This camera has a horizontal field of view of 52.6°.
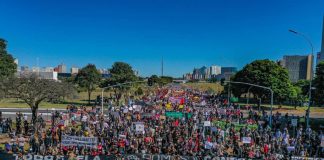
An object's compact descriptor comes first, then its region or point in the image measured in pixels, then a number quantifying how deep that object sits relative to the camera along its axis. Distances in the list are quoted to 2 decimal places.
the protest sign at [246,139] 24.44
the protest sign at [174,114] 34.08
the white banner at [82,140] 22.73
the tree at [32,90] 31.95
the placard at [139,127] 26.55
